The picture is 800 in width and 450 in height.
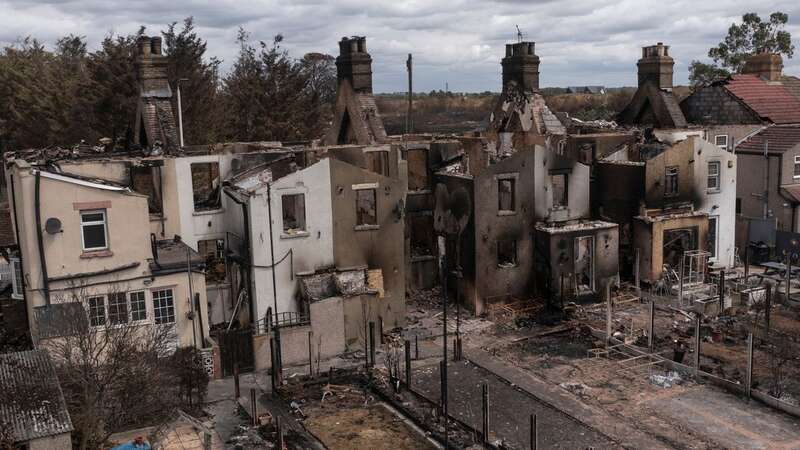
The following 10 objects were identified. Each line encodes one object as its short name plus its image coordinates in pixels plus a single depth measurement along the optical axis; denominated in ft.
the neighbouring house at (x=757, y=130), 124.36
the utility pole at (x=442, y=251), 100.60
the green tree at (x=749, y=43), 197.77
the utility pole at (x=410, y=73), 136.84
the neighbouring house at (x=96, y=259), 75.46
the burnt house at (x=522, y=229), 99.86
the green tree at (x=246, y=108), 183.73
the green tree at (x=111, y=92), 147.33
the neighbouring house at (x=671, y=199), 106.52
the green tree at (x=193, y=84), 159.53
